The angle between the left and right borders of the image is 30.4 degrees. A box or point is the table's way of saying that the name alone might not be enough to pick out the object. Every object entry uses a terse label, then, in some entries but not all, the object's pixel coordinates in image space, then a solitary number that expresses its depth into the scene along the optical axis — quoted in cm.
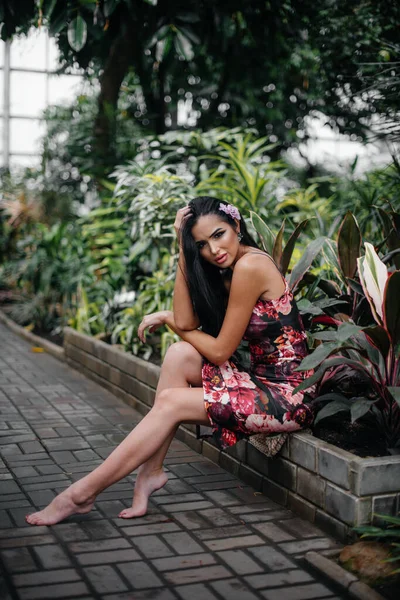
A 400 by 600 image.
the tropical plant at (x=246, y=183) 539
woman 299
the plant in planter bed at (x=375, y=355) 284
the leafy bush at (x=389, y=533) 248
